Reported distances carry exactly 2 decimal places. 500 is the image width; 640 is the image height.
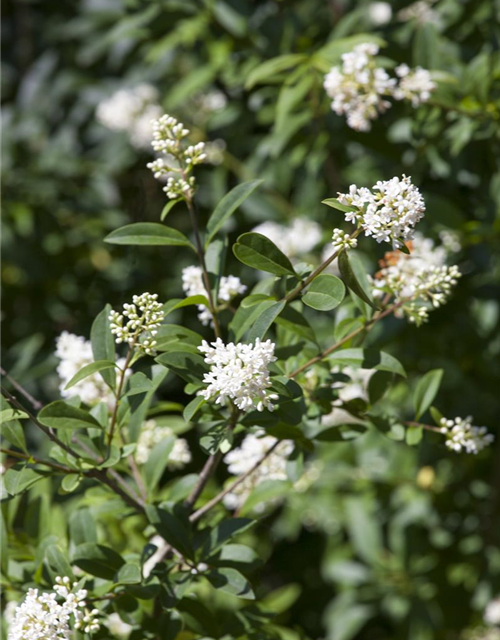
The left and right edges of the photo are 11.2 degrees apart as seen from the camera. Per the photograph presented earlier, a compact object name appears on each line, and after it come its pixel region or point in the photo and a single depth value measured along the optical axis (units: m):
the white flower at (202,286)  1.33
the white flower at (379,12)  1.86
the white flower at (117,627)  1.39
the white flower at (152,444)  1.41
